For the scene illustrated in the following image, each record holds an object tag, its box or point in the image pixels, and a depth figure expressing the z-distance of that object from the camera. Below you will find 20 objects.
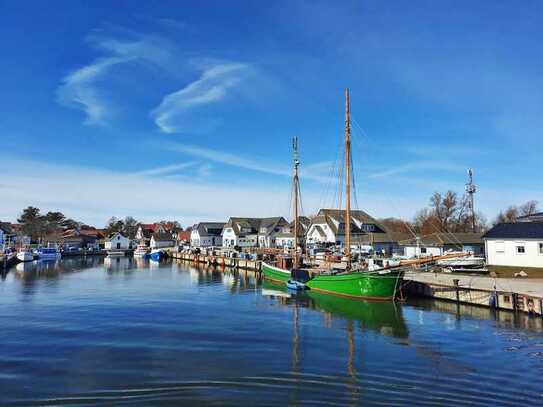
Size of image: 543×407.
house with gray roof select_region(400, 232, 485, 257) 57.62
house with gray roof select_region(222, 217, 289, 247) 104.69
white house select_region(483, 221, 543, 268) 41.06
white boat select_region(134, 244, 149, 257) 105.38
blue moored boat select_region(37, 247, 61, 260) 88.88
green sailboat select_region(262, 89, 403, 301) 35.38
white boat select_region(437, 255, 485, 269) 46.03
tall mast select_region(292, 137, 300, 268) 56.71
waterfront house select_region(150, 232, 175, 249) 125.71
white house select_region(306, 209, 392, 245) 80.38
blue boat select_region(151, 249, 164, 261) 95.66
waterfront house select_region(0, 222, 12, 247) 111.25
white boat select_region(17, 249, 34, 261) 81.19
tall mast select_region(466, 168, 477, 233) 75.62
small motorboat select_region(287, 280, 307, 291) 43.12
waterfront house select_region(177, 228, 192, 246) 130.62
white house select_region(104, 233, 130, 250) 119.44
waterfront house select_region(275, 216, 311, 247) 93.32
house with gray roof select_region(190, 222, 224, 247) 117.94
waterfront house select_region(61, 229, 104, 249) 118.32
